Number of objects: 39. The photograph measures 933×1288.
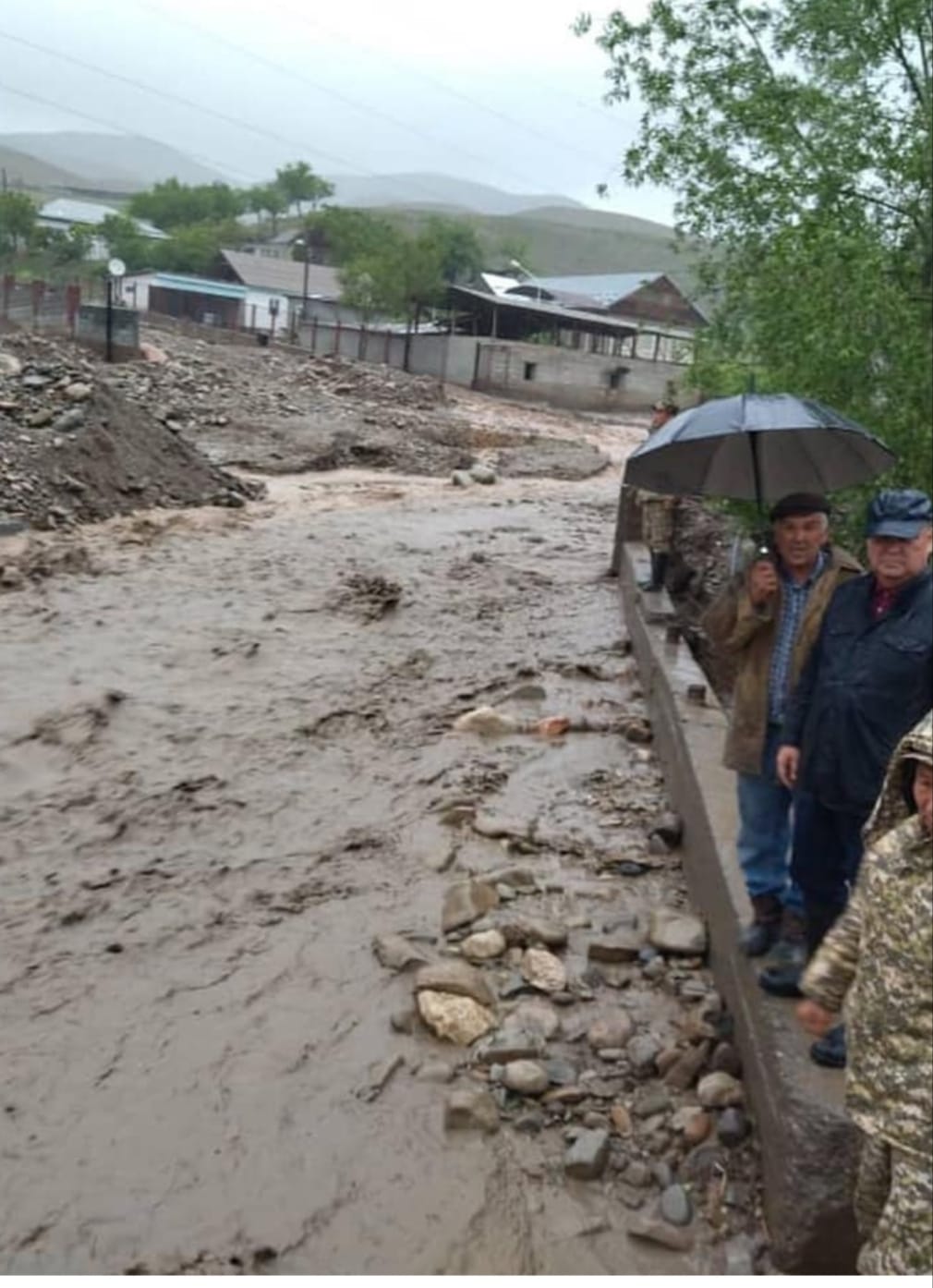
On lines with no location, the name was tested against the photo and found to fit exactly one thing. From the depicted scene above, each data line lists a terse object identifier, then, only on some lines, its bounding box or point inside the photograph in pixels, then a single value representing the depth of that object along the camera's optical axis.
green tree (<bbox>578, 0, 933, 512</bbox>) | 7.20
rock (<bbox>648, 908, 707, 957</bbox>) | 4.46
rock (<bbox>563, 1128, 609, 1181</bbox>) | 3.32
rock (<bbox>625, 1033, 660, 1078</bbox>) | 3.80
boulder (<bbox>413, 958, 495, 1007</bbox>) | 4.17
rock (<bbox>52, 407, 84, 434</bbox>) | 14.70
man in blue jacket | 2.76
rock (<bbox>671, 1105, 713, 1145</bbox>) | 3.41
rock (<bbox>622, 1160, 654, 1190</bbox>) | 3.29
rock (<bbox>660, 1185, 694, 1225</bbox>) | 3.16
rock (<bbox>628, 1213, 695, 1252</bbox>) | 3.08
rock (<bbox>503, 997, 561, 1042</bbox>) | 4.00
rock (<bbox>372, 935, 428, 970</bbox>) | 4.46
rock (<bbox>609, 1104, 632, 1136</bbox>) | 3.51
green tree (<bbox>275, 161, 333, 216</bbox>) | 109.94
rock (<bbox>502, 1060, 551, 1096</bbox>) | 3.66
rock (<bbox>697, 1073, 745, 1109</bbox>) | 3.51
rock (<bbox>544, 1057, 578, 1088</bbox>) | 3.71
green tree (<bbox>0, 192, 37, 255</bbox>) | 62.78
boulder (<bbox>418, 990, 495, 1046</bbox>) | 3.97
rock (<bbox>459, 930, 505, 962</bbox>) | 4.49
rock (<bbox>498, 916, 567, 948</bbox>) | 4.59
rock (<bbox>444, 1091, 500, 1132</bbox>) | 3.55
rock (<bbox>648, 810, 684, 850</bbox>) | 5.56
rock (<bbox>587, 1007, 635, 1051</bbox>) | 3.94
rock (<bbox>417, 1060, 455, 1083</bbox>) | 3.79
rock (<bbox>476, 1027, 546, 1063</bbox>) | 3.82
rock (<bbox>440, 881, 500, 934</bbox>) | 4.77
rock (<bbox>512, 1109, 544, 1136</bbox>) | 3.51
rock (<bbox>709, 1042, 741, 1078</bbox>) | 3.65
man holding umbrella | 3.30
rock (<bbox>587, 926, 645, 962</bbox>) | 4.52
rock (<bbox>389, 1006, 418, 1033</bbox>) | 4.06
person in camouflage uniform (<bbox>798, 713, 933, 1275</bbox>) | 2.01
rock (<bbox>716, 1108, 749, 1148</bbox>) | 3.37
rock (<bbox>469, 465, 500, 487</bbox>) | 21.12
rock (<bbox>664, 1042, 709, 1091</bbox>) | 3.69
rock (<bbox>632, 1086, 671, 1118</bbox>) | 3.58
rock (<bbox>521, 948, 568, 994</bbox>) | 4.29
